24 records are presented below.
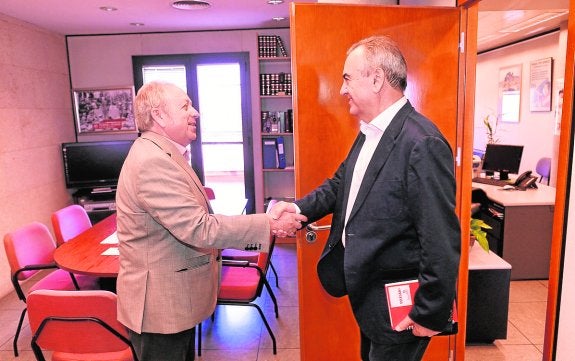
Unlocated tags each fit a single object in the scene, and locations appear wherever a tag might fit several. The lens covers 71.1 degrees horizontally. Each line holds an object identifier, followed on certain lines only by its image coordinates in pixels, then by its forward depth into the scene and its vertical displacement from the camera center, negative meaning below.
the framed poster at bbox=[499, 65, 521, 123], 7.15 +0.40
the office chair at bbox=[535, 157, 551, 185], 5.41 -0.73
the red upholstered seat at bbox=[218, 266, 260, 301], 2.72 -1.12
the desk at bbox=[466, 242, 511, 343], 2.72 -1.24
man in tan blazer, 1.56 -0.45
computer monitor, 4.90 -0.55
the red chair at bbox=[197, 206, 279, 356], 2.69 -1.12
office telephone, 4.34 -0.72
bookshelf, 5.24 +0.20
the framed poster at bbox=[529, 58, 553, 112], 6.22 +0.47
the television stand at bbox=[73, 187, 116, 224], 5.26 -1.00
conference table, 2.40 -0.84
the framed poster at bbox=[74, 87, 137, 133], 5.59 +0.20
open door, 2.10 +0.24
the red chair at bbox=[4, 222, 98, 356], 2.78 -0.95
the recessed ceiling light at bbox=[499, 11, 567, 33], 5.08 +1.26
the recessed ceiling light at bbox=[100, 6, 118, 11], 4.09 +1.18
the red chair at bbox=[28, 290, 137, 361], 1.82 -0.91
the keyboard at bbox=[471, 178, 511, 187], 4.63 -0.77
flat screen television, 5.22 -0.49
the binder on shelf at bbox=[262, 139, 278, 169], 5.36 -0.44
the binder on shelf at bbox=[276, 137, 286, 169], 5.40 -0.43
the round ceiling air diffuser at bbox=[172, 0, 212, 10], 3.96 +1.17
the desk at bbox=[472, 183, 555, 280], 3.78 -1.12
